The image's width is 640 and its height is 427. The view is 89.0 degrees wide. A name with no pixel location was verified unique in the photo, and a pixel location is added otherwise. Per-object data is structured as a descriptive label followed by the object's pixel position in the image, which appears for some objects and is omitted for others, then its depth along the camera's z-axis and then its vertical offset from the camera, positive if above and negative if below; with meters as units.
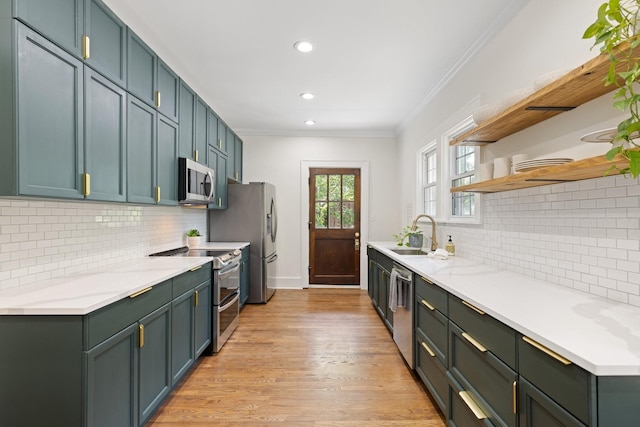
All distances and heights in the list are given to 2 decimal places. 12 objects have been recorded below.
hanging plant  0.89 +0.54
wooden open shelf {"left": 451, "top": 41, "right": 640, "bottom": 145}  1.31 +0.57
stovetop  2.96 -0.38
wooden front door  5.59 -0.18
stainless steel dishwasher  2.51 -0.78
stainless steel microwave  2.95 +0.31
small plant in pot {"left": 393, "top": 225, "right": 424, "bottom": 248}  3.77 -0.28
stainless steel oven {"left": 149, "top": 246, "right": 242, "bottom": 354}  2.93 -0.73
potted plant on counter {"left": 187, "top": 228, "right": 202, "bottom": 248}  3.80 -0.28
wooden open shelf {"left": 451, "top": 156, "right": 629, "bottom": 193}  1.25 +0.19
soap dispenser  3.11 -0.32
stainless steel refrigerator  4.49 -0.14
